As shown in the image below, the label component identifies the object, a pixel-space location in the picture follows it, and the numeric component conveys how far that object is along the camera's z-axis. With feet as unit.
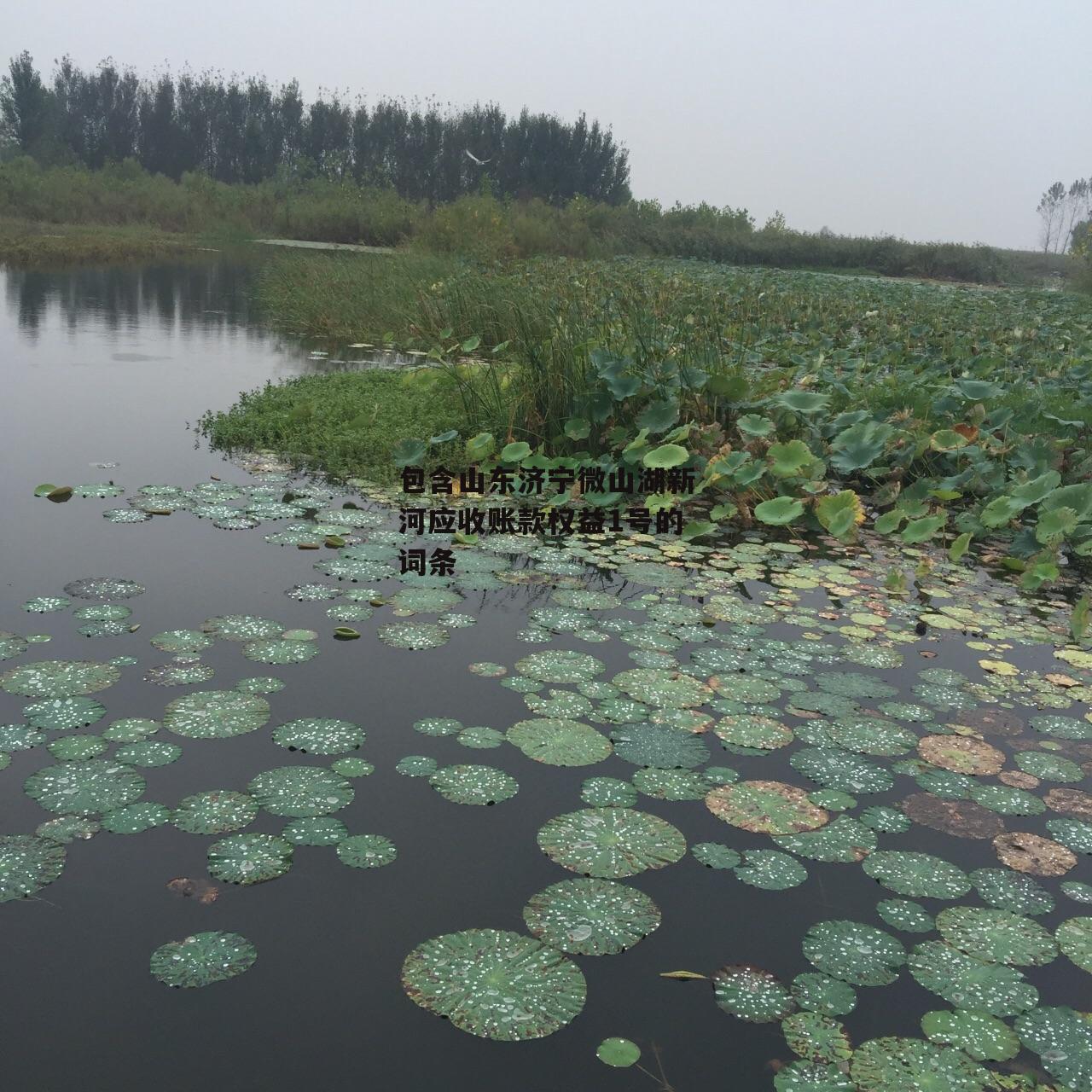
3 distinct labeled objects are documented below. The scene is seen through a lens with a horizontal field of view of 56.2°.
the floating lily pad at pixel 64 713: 7.04
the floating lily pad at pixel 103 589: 9.55
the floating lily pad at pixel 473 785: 6.52
